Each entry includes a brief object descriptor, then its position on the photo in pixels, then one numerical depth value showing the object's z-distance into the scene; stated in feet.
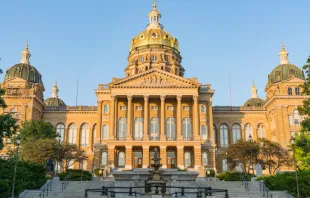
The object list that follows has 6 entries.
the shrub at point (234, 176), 134.51
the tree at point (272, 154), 174.19
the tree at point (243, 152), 171.95
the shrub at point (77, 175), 139.89
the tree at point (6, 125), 84.23
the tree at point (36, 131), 183.62
